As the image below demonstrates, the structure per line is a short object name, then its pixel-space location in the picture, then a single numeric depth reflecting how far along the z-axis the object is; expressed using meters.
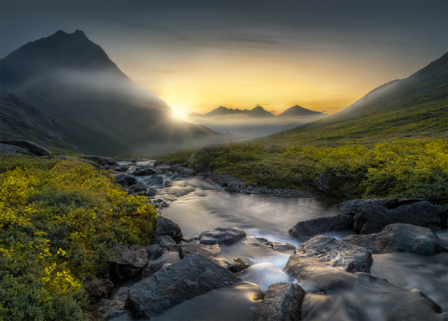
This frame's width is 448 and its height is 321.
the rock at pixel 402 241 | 9.38
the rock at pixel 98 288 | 7.44
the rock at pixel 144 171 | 38.38
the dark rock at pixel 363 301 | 6.61
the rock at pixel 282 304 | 6.15
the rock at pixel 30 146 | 32.78
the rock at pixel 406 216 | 12.06
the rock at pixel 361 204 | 14.29
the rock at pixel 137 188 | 23.87
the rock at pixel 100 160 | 48.73
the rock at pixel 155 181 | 31.30
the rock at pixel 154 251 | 10.60
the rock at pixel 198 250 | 9.91
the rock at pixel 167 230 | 12.98
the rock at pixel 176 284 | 6.72
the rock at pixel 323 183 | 23.62
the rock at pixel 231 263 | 9.32
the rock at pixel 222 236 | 12.73
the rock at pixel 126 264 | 8.83
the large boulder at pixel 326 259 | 8.45
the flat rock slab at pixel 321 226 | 14.23
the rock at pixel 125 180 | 27.15
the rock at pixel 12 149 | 30.31
